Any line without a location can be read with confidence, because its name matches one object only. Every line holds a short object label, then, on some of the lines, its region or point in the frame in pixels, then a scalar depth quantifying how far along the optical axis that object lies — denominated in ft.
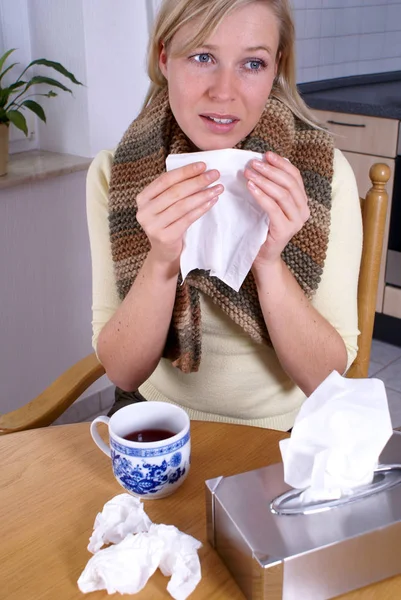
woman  2.91
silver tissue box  1.84
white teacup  2.29
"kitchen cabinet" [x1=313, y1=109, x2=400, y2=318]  7.55
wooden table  2.02
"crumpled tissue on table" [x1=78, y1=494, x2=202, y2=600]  1.95
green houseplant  5.38
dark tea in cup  2.46
